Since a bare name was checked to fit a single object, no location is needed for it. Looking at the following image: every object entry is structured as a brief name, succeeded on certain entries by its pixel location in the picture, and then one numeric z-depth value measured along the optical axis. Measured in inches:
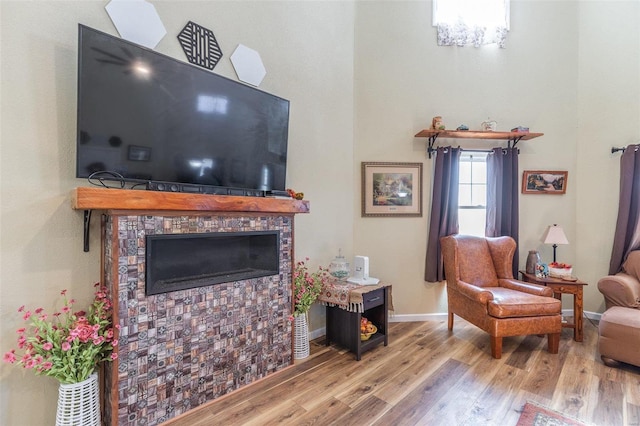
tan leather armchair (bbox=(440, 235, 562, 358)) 103.0
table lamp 131.8
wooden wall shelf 130.0
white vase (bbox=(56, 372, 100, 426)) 60.5
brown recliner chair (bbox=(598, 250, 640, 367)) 92.5
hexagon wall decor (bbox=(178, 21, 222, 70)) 85.7
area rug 71.0
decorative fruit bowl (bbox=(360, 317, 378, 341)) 107.6
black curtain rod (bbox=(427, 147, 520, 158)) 137.3
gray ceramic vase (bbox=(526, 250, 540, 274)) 130.4
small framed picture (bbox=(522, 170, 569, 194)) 142.7
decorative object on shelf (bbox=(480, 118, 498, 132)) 132.4
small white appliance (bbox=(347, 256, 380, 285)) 113.7
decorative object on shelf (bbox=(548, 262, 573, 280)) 124.1
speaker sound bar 71.7
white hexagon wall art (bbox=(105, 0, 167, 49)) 73.3
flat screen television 63.8
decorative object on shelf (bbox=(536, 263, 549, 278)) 127.3
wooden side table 117.6
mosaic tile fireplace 65.5
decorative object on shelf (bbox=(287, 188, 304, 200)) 100.8
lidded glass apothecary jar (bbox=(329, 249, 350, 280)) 116.2
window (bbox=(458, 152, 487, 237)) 146.6
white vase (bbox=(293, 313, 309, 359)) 102.6
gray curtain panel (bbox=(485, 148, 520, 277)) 137.5
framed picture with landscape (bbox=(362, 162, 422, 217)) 136.0
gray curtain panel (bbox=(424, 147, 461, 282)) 135.5
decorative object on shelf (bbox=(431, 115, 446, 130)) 128.6
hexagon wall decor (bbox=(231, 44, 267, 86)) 96.6
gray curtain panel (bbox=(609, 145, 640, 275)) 130.3
